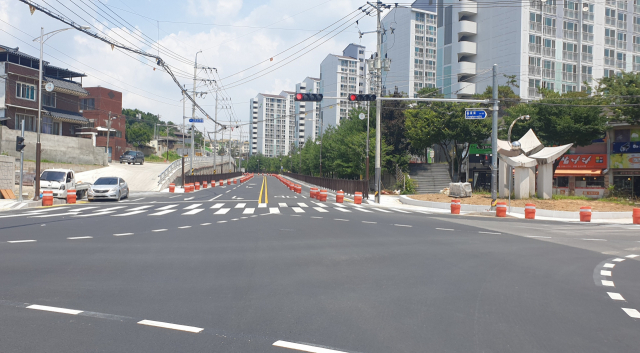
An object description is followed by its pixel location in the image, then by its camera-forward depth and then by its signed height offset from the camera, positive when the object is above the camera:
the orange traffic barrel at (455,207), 26.12 -1.55
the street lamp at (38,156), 24.61 +1.02
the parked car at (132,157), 66.24 +2.69
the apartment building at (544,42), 56.69 +18.39
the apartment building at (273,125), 185.62 +22.16
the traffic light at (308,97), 22.84 +4.14
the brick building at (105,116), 73.06 +9.73
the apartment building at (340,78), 125.06 +28.57
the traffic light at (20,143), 23.55 +1.60
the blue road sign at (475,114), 24.22 +3.57
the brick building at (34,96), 45.25 +8.68
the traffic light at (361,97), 23.96 +4.39
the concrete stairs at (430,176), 48.16 +0.40
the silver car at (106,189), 28.08 -0.88
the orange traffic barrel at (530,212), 23.54 -1.61
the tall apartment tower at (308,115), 156.12 +23.33
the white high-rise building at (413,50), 75.81 +22.19
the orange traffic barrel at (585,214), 23.11 -1.64
